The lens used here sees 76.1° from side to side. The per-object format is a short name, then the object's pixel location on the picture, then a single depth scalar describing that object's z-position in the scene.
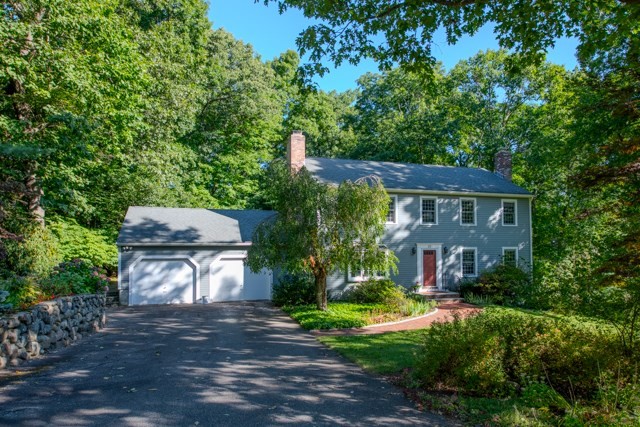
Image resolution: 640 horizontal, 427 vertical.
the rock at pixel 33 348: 8.33
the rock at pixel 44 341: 8.74
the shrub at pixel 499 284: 17.67
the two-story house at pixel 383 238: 17.45
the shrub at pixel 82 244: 18.41
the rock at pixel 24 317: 8.16
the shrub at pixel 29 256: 12.55
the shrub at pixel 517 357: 5.86
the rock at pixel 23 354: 7.97
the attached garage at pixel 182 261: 17.12
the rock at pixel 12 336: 7.78
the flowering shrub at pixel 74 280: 10.76
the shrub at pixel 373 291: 16.11
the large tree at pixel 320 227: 13.05
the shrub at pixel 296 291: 16.20
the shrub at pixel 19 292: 8.58
